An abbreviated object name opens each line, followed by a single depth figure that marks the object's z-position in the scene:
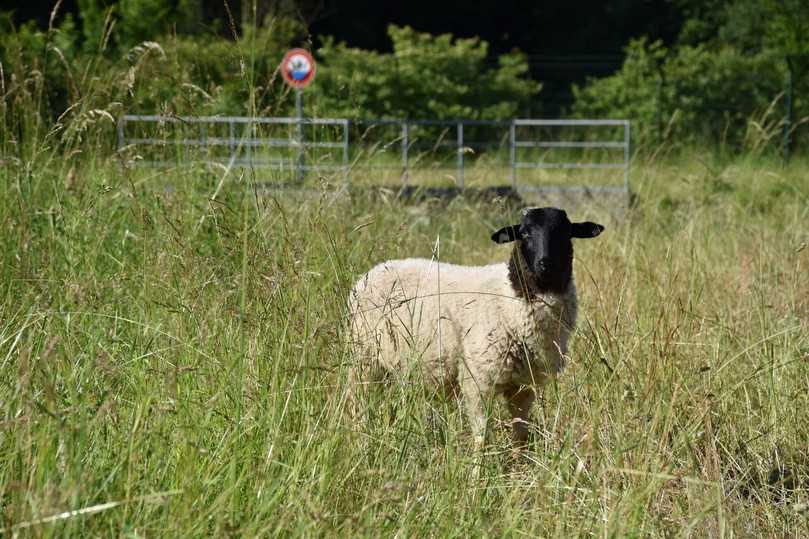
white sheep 8.02
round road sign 25.02
